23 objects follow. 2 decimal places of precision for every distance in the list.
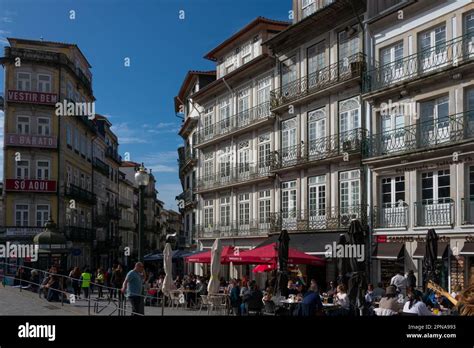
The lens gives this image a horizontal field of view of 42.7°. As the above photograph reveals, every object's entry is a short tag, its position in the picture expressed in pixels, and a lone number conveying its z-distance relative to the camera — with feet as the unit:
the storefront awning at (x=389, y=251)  72.13
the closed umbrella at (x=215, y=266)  58.80
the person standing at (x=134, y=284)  34.68
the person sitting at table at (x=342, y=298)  41.82
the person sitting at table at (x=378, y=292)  51.14
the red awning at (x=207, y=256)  65.82
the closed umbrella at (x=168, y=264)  62.24
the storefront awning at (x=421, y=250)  65.16
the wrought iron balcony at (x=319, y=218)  75.00
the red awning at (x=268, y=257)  65.16
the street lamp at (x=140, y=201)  34.01
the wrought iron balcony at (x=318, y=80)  79.21
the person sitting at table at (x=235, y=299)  51.04
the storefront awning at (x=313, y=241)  72.54
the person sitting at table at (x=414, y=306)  31.01
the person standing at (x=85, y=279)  45.32
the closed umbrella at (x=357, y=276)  40.77
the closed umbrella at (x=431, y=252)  55.98
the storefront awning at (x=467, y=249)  62.23
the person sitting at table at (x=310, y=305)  28.84
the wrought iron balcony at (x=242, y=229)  64.08
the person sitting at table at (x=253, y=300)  46.97
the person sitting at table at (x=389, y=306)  28.40
